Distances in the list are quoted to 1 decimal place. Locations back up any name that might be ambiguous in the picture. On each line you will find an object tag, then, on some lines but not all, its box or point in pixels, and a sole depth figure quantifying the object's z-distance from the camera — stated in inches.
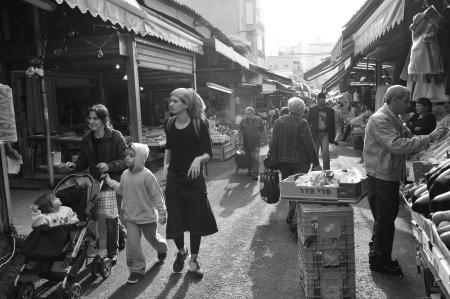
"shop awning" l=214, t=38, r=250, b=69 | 488.2
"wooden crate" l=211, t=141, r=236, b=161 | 553.9
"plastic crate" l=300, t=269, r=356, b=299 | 149.5
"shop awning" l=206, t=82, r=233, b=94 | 596.8
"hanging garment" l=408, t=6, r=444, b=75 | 208.4
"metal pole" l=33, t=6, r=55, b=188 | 319.0
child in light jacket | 180.7
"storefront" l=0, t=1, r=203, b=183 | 326.0
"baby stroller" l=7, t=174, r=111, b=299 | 147.7
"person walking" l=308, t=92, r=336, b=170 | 380.8
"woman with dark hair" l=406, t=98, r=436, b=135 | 267.9
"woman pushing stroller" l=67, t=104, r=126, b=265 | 189.6
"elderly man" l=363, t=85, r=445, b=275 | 167.5
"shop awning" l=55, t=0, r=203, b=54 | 217.3
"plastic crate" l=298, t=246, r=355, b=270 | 148.9
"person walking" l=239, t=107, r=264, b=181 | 425.4
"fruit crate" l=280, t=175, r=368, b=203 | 150.6
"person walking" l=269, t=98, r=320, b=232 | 243.0
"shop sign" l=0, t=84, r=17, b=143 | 193.6
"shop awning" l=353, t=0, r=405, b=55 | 224.3
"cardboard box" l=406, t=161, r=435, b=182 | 184.5
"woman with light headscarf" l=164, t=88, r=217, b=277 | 179.9
